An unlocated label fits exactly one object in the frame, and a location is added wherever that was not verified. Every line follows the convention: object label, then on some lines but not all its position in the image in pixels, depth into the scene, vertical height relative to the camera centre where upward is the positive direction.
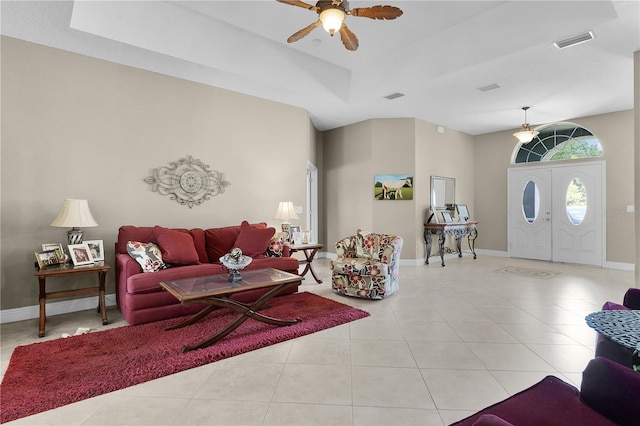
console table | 6.55 -0.39
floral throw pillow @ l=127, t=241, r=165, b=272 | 3.40 -0.45
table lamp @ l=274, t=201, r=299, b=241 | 5.22 +0.00
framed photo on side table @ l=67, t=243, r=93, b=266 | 3.42 -0.43
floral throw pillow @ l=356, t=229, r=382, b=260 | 4.46 -0.46
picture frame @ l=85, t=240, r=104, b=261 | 3.59 -0.39
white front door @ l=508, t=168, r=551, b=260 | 7.19 -0.03
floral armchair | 4.16 -0.71
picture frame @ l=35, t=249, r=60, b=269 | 3.27 -0.46
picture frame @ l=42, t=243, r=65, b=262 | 3.36 -0.37
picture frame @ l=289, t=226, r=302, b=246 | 5.24 -0.37
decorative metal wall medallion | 4.44 +0.47
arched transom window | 6.63 +1.48
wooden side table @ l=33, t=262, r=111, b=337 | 3.09 -0.66
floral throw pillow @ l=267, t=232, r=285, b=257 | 4.58 -0.50
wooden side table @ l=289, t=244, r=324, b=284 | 5.01 -0.61
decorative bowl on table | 3.08 -0.48
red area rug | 2.07 -1.14
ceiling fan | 2.58 +1.67
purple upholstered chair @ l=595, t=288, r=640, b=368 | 1.50 -0.69
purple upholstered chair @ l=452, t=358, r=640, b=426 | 1.08 -0.74
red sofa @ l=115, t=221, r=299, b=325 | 3.26 -0.58
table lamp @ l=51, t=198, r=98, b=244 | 3.38 -0.04
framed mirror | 7.10 +0.45
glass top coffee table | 2.65 -0.66
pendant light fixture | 6.20 +1.52
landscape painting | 6.70 +0.54
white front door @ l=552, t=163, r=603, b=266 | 6.46 -0.10
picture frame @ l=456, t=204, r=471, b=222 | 7.55 +0.00
